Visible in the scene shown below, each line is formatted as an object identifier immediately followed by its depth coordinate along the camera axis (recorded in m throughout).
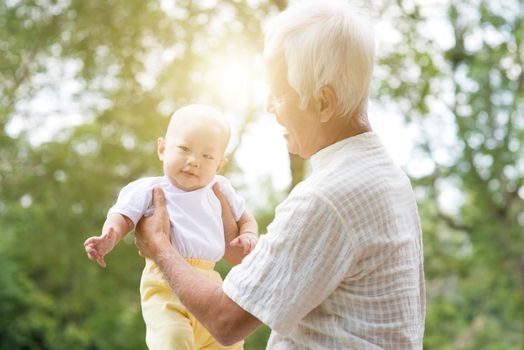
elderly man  1.77
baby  2.11
